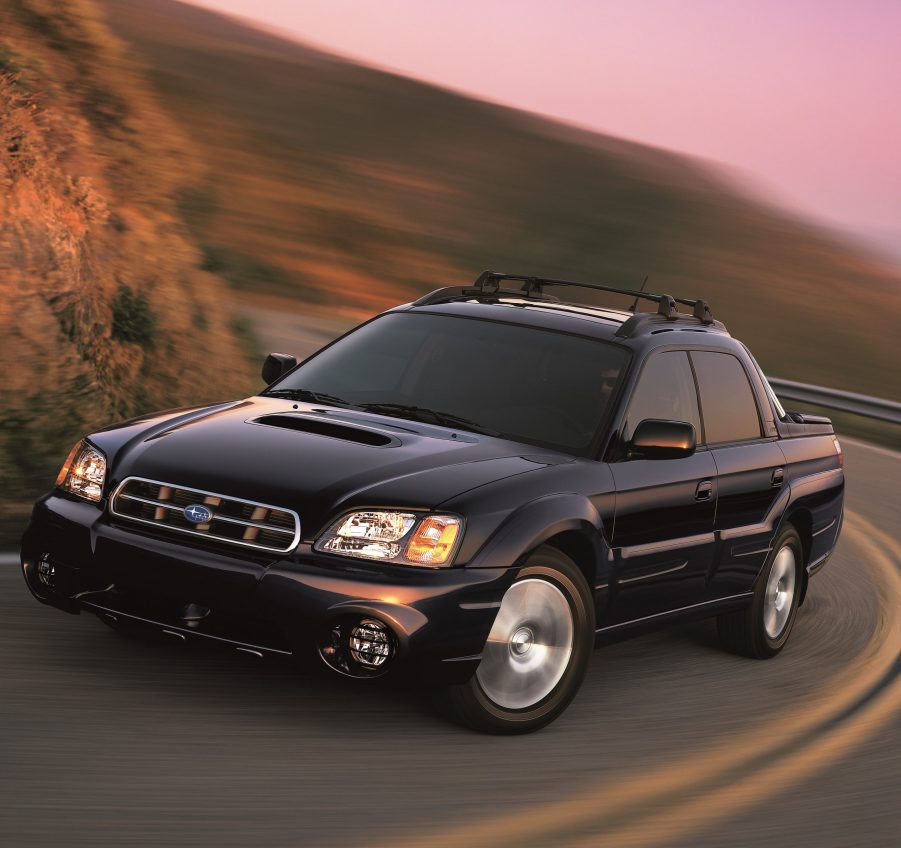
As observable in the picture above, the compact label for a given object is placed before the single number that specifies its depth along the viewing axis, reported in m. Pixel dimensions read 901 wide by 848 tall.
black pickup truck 5.55
